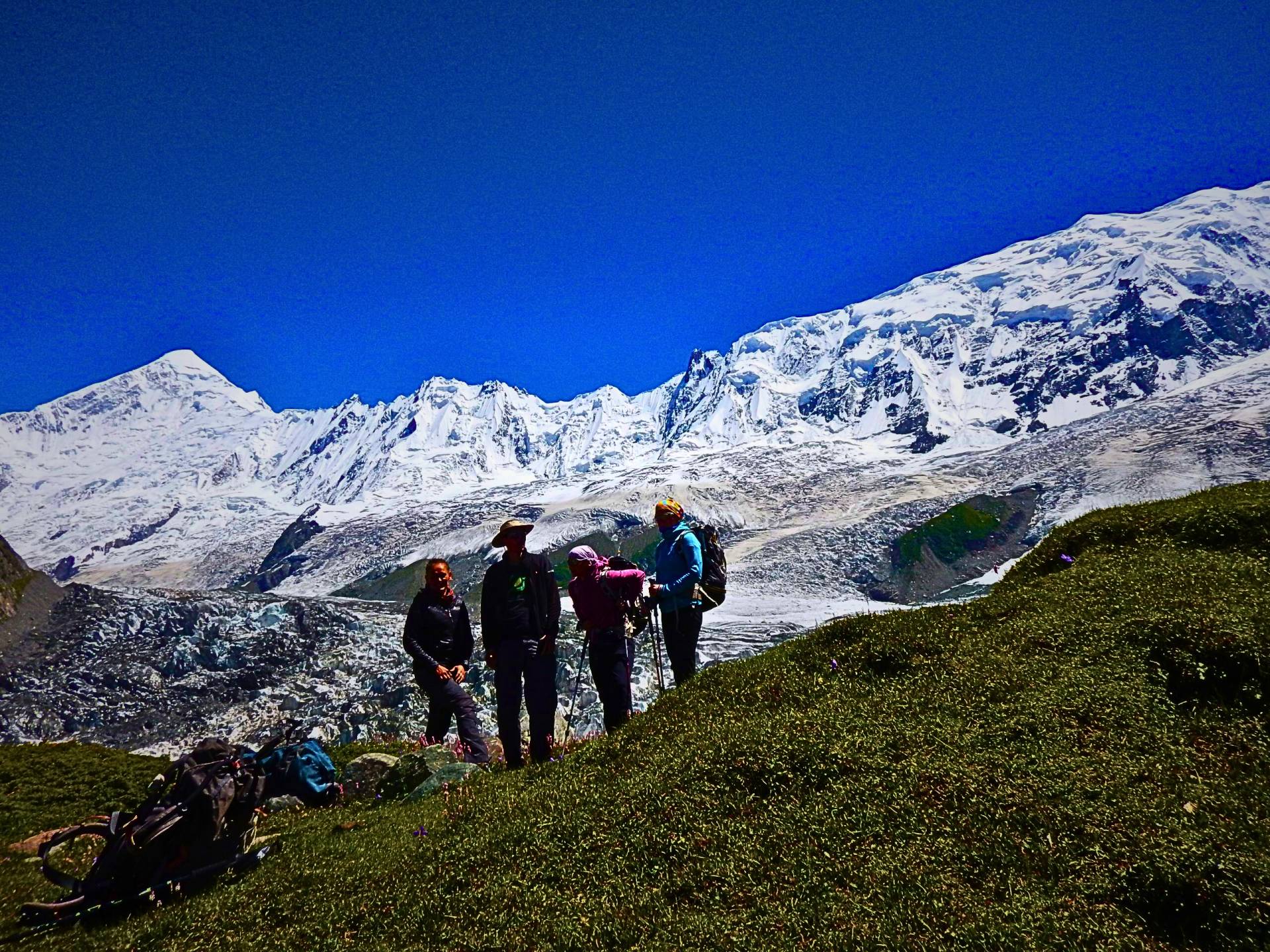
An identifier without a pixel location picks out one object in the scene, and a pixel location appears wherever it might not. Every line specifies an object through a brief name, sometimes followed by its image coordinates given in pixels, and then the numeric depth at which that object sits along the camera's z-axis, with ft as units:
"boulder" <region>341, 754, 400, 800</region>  45.09
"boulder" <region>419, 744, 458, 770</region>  42.55
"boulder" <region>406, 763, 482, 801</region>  39.24
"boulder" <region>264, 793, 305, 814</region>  43.68
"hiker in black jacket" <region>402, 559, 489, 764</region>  44.62
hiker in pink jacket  40.45
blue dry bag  43.60
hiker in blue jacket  42.68
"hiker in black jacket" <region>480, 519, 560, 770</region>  40.22
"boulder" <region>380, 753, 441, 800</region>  41.96
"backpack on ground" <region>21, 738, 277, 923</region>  26.99
